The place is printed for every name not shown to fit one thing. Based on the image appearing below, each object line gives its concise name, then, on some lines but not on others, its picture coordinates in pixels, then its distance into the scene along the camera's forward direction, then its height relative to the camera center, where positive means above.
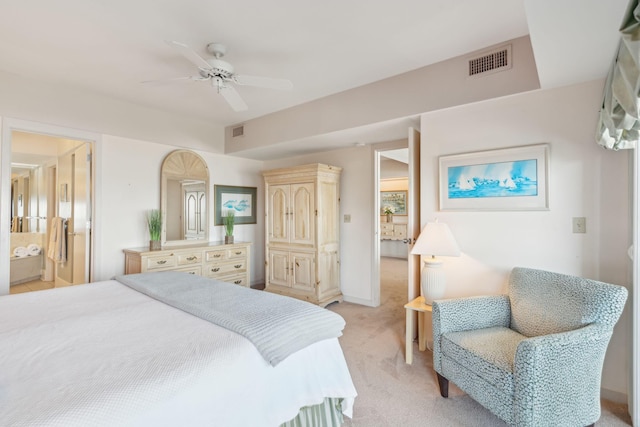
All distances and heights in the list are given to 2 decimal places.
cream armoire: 3.83 -0.22
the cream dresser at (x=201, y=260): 3.33 -0.53
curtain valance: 1.12 +0.56
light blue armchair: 1.50 -0.76
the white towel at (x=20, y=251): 4.78 -0.56
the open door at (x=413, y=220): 2.80 -0.04
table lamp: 2.41 -0.28
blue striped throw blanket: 1.31 -0.49
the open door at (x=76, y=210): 3.38 +0.07
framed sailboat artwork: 2.22 +0.28
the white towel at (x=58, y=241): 4.07 -0.34
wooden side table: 2.47 -0.91
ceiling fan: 2.17 +1.04
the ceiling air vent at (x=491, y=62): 2.33 +1.21
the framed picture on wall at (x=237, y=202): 4.48 +0.21
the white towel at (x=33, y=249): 4.96 -0.54
